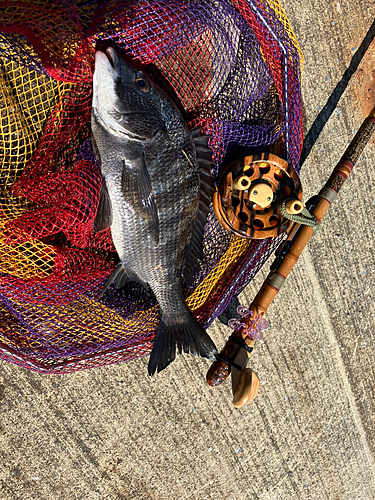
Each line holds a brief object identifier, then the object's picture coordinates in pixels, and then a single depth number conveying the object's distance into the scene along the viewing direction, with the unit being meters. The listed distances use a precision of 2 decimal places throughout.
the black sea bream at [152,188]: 0.37
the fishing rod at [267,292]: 0.42
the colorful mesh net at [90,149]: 0.39
